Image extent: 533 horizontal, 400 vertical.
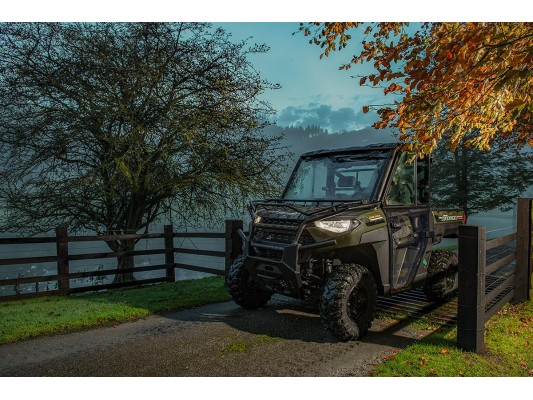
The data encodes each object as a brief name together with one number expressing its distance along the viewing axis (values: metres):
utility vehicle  4.38
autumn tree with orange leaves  4.79
